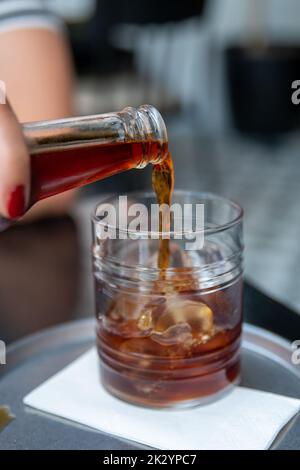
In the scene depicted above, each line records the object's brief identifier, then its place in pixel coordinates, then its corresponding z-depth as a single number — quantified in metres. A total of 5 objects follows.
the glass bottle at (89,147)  0.49
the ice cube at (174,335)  0.58
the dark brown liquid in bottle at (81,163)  0.50
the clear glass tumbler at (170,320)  0.58
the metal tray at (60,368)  0.56
